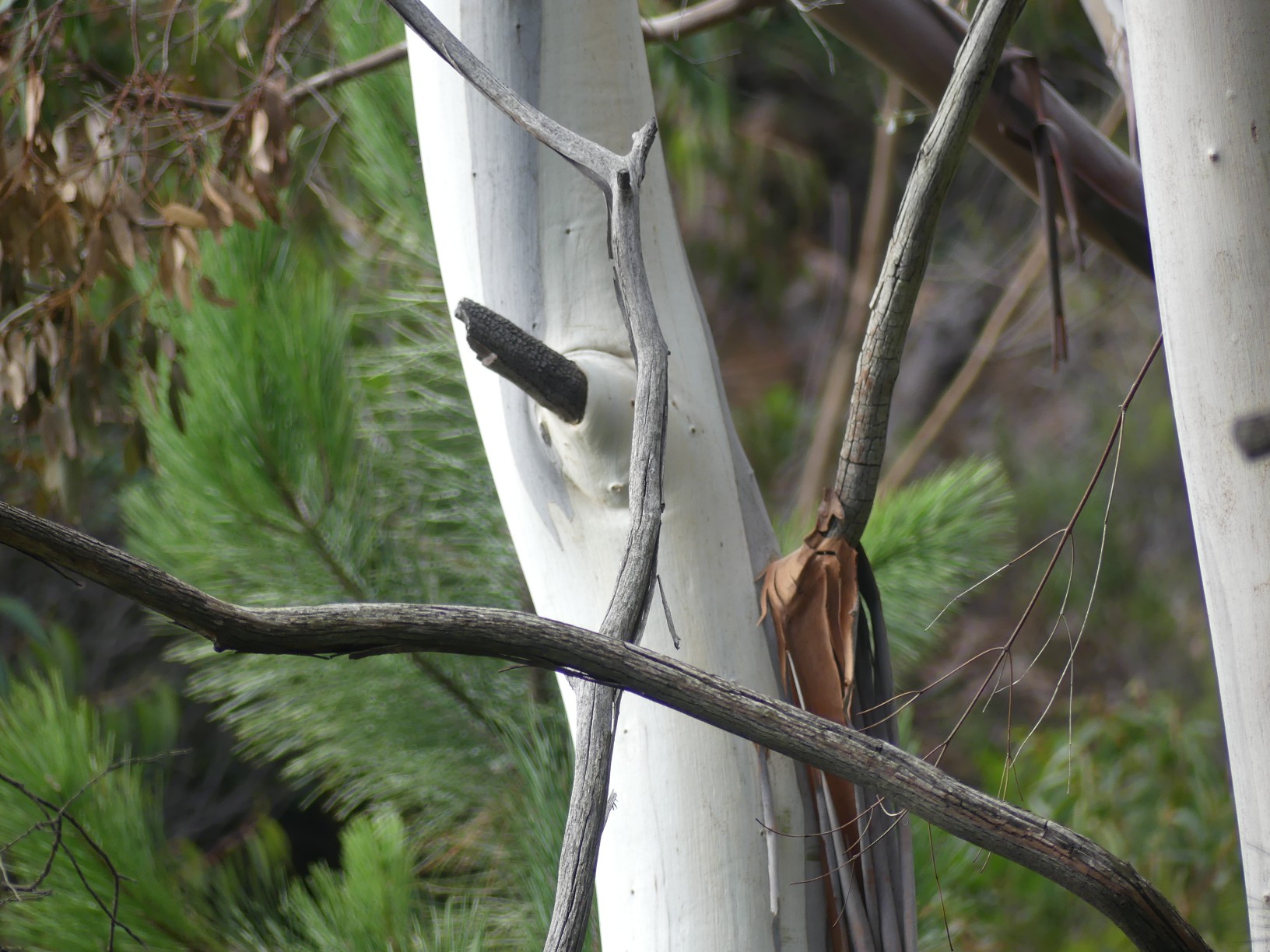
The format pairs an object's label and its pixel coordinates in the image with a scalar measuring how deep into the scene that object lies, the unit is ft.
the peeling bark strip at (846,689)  39.57
